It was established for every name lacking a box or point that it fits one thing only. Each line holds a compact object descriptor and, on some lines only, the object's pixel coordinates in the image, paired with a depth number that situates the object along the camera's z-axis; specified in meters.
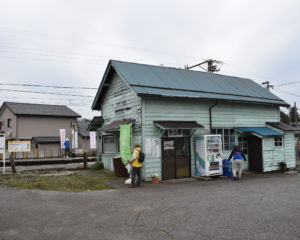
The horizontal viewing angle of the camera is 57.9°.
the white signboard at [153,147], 12.43
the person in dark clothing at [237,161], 12.89
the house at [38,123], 33.69
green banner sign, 12.59
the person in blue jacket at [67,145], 26.90
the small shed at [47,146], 33.45
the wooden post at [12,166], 15.22
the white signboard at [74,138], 30.56
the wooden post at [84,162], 17.78
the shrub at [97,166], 16.75
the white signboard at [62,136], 28.13
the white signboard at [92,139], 25.88
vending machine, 13.15
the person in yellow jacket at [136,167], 11.13
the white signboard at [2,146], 14.68
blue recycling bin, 13.67
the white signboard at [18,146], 16.00
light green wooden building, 12.77
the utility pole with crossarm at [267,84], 40.00
